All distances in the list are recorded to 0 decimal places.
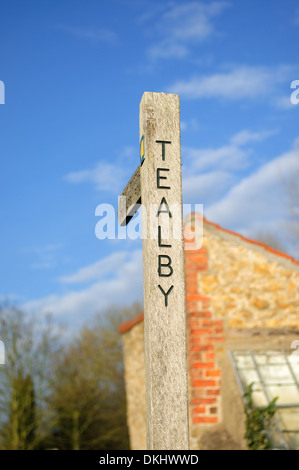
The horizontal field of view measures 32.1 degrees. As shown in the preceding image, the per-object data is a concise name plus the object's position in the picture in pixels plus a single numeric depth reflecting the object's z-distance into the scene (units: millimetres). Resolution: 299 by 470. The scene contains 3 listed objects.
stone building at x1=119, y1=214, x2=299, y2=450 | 7422
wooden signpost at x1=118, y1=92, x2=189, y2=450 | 3307
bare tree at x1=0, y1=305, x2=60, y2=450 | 15359
